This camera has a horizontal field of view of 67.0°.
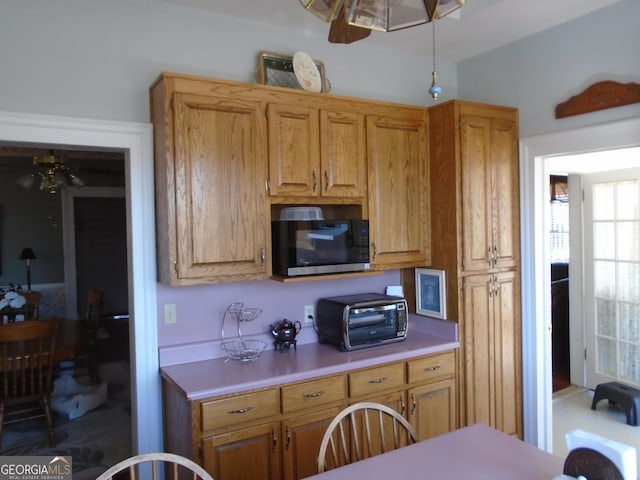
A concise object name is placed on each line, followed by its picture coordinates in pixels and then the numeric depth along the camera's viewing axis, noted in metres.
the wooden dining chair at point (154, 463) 1.38
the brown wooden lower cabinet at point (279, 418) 2.15
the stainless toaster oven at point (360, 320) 2.72
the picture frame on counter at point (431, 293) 3.01
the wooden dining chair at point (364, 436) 2.47
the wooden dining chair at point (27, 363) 3.32
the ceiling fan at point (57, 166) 4.70
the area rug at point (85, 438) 3.19
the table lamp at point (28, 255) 6.39
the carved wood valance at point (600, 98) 2.53
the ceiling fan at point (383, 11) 1.29
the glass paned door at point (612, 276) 3.90
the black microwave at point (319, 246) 2.52
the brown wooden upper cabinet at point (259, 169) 2.31
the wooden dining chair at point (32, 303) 4.78
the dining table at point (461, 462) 1.47
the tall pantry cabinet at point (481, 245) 2.91
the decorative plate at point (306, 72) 2.72
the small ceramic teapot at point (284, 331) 2.77
